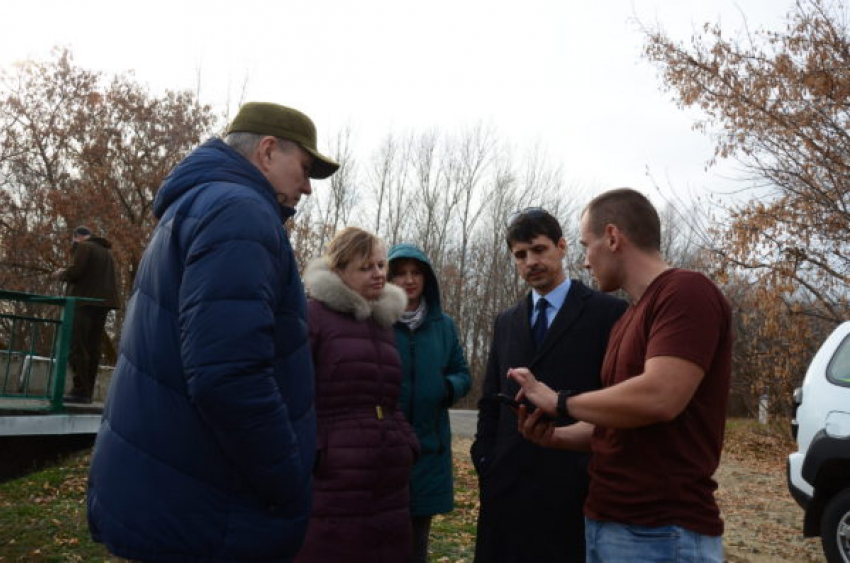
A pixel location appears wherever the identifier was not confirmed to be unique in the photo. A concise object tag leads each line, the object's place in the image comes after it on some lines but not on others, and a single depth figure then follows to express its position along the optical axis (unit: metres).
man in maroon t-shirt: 2.14
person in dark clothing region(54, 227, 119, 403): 9.60
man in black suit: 3.06
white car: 6.10
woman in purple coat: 3.14
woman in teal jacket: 3.77
